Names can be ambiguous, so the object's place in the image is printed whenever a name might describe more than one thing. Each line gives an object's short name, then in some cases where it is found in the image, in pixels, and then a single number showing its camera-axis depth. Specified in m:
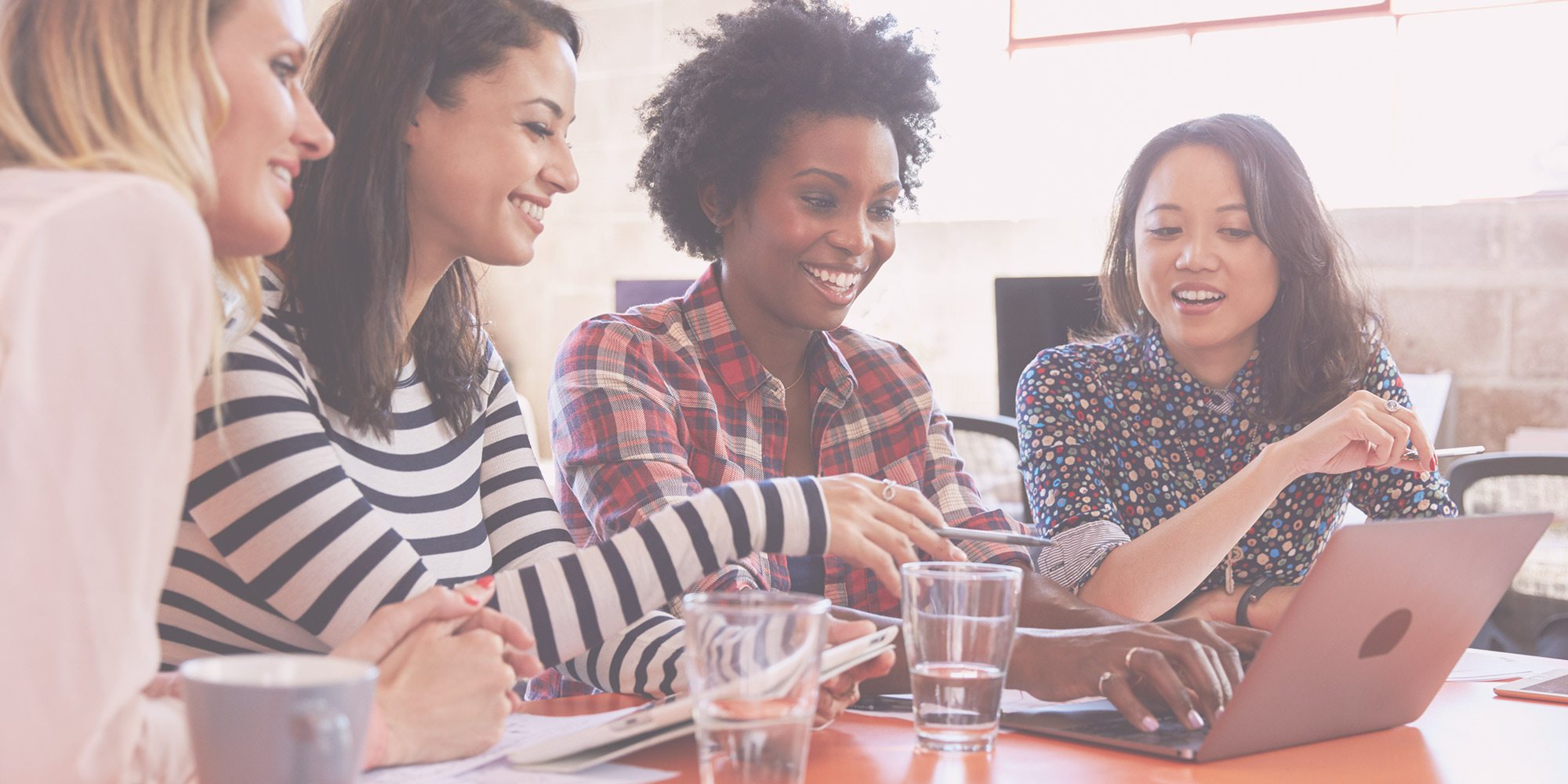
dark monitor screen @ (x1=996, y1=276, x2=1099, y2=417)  2.36
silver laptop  0.84
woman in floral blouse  1.70
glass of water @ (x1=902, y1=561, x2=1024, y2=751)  0.84
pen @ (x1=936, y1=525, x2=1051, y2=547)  0.90
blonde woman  0.58
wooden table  0.83
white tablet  0.78
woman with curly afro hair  1.39
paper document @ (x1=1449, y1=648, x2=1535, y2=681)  1.22
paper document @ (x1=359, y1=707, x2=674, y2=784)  0.78
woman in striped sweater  0.94
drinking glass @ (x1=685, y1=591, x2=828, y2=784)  0.68
